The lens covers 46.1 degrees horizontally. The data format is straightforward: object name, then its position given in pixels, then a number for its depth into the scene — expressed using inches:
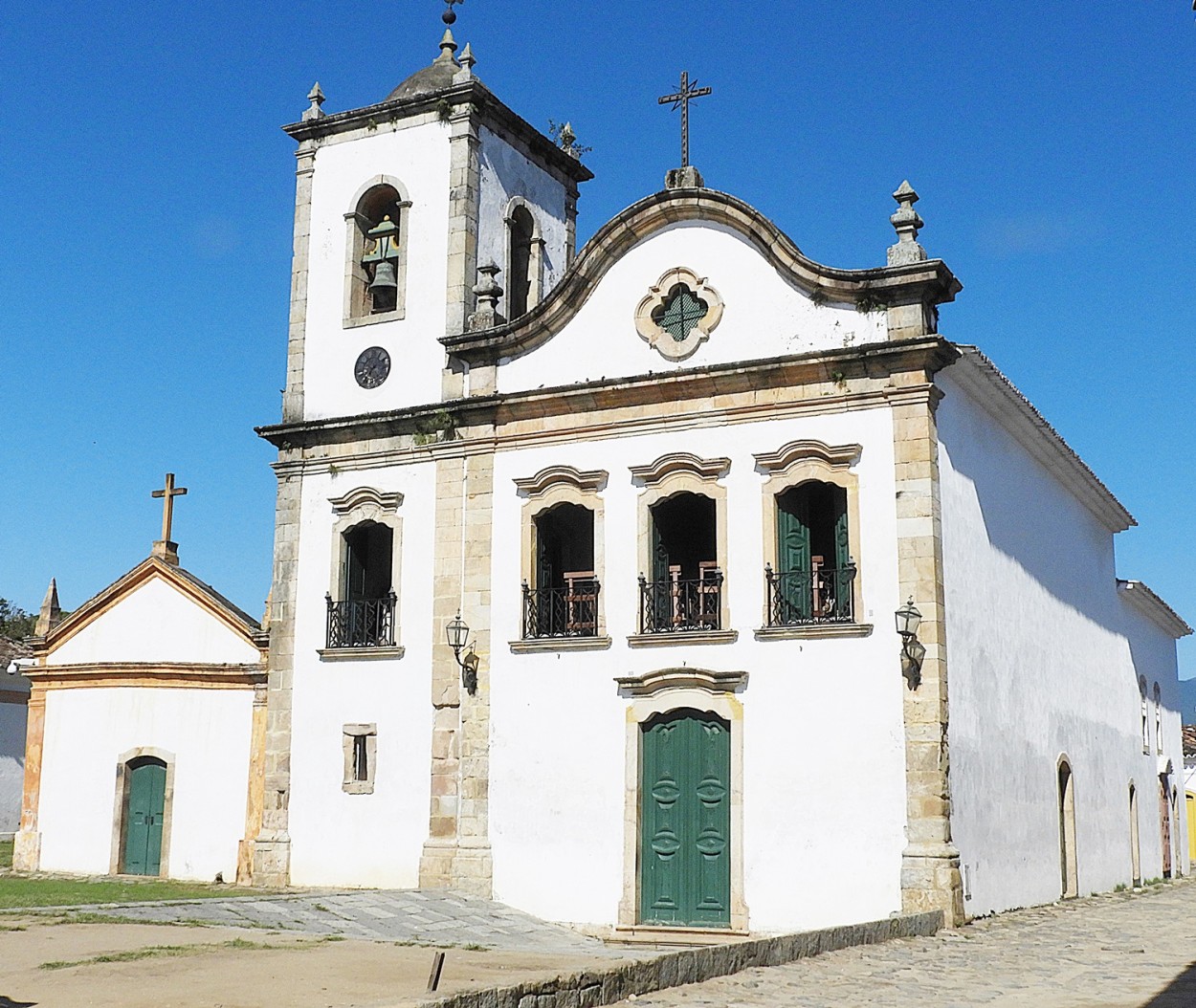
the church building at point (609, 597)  577.3
